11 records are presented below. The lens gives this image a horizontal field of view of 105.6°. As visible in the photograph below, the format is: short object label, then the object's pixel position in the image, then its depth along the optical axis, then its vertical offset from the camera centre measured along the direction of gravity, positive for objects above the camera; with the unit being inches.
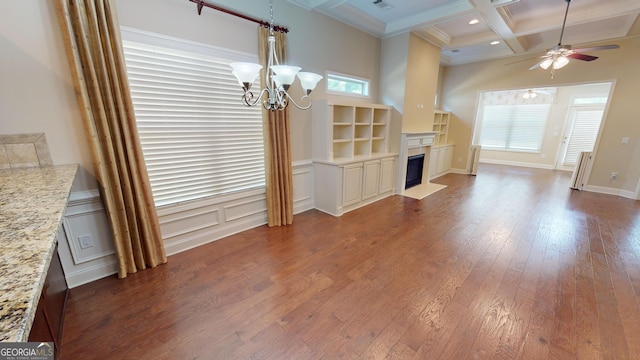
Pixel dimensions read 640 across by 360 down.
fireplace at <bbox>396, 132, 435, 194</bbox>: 186.5 -24.9
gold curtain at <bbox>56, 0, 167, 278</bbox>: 75.7 -1.8
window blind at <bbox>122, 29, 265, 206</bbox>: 94.2 +1.1
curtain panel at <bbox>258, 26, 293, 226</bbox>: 121.2 -19.2
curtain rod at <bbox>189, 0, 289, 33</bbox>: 98.1 +45.8
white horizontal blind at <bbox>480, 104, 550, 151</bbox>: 303.1 -8.4
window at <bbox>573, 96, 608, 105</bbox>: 262.1 +20.3
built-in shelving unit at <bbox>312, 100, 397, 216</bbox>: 149.9 -25.1
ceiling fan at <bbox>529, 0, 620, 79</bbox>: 128.3 +33.9
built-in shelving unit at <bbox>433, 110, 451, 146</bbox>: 258.8 -6.9
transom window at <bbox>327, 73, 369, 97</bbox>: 158.2 +24.0
